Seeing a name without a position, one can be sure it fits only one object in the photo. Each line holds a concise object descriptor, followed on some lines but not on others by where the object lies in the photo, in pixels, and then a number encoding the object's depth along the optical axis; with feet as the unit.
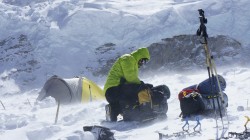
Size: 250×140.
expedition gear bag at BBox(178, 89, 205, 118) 56.80
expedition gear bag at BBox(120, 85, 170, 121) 59.72
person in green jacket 59.72
